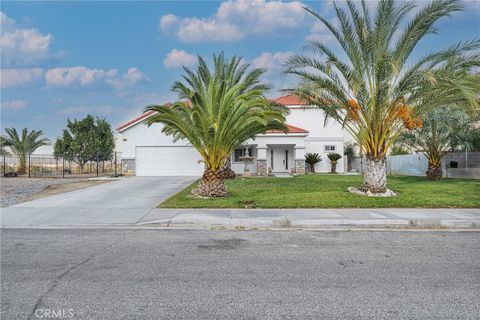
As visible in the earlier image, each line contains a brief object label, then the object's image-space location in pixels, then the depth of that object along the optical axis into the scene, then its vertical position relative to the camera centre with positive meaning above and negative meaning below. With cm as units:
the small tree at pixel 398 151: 3230 +98
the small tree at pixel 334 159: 3105 +31
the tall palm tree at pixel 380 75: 1332 +308
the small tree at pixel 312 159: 3102 +31
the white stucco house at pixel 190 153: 2866 +76
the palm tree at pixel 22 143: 3291 +173
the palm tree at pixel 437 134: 1995 +148
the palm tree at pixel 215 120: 1396 +156
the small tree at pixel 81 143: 3672 +192
